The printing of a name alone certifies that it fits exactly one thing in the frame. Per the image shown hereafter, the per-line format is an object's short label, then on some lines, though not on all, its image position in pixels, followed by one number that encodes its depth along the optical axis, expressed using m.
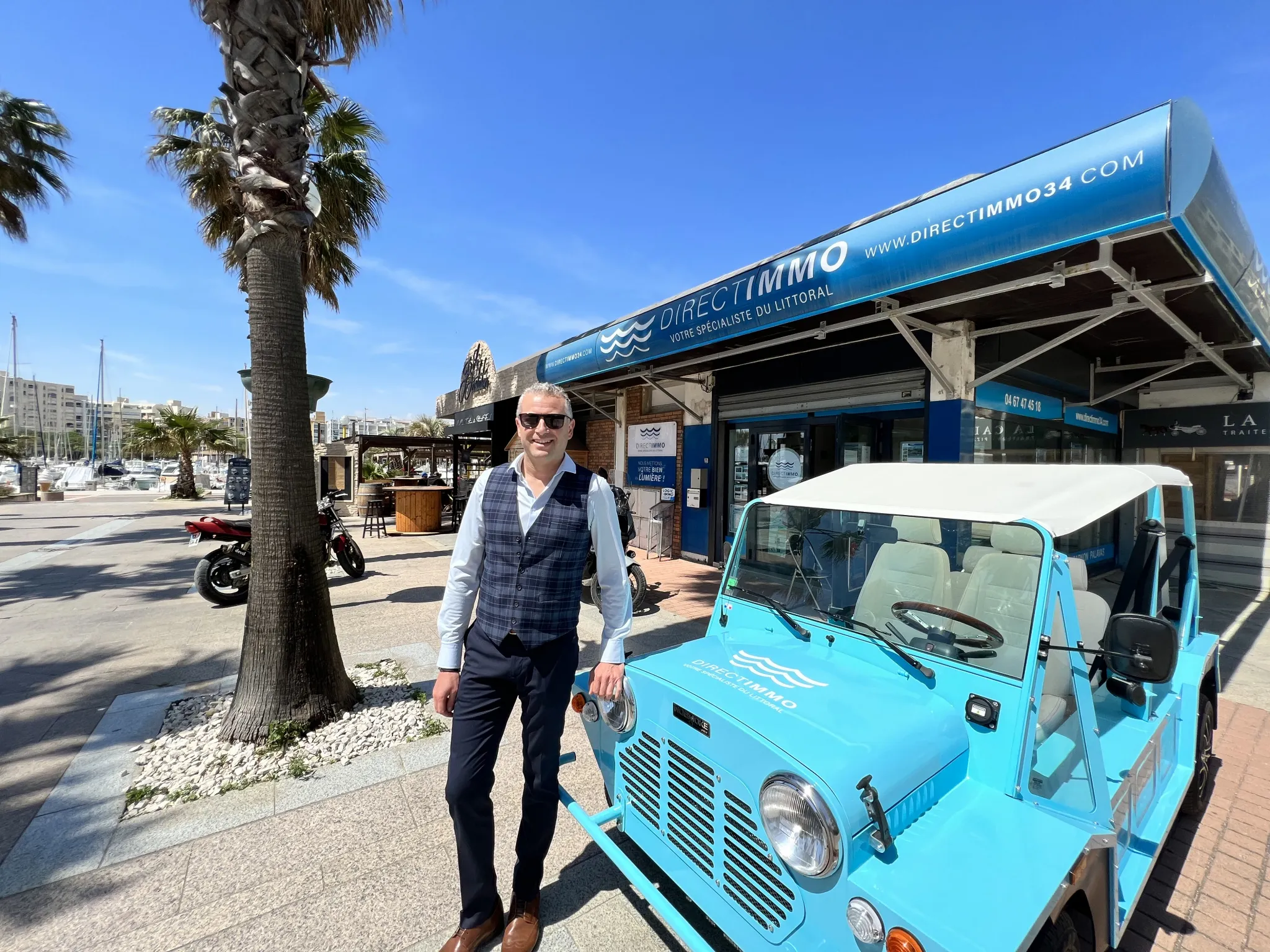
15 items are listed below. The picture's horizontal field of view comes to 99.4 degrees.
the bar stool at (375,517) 13.93
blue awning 2.72
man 1.95
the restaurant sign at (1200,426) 8.34
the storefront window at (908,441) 6.55
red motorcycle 6.82
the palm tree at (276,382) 3.41
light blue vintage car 1.38
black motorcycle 6.57
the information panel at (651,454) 10.46
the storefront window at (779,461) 7.99
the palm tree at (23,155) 12.12
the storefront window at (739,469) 9.02
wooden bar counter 13.77
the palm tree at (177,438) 24.72
